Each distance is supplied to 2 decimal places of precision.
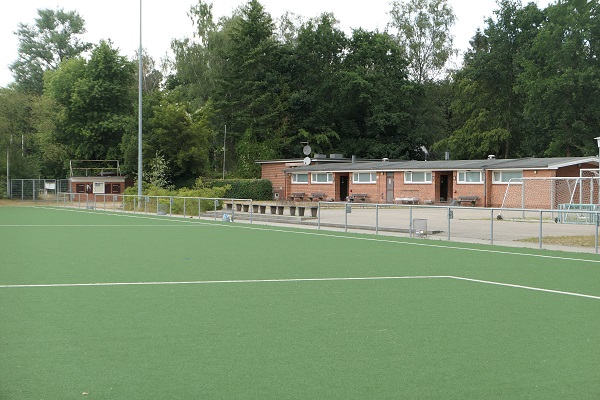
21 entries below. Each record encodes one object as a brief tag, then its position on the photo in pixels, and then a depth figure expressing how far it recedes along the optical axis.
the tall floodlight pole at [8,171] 60.06
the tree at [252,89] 74.12
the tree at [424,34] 78.12
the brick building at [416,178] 46.16
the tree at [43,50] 92.19
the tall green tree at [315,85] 76.56
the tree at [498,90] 69.12
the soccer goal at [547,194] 40.19
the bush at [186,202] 37.03
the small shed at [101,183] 65.56
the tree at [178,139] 61.09
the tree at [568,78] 59.09
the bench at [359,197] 56.34
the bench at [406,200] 52.47
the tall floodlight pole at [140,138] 41.72
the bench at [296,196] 60.55
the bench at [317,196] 59.44
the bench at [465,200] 49.16
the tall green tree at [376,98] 75.50
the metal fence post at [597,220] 18.58
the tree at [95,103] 72.31
